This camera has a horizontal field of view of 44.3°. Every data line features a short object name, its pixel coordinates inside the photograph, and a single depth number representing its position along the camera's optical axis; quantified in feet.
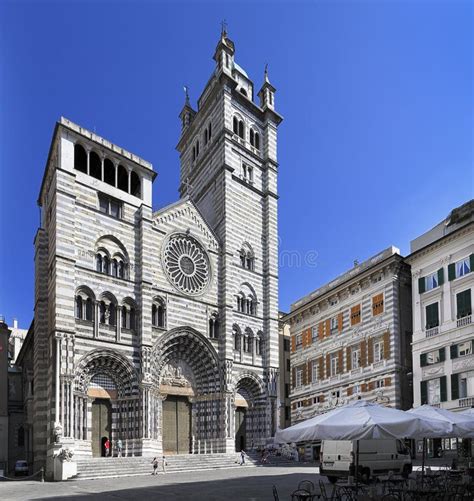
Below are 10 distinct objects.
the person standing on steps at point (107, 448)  100.12
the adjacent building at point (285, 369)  169.37
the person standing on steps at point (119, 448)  100.33
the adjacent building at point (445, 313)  107.34
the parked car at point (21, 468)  107.76
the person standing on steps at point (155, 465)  91.45
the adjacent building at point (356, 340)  124.06
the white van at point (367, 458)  67.26
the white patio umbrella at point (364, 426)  38.70
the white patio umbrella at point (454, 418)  46.34
